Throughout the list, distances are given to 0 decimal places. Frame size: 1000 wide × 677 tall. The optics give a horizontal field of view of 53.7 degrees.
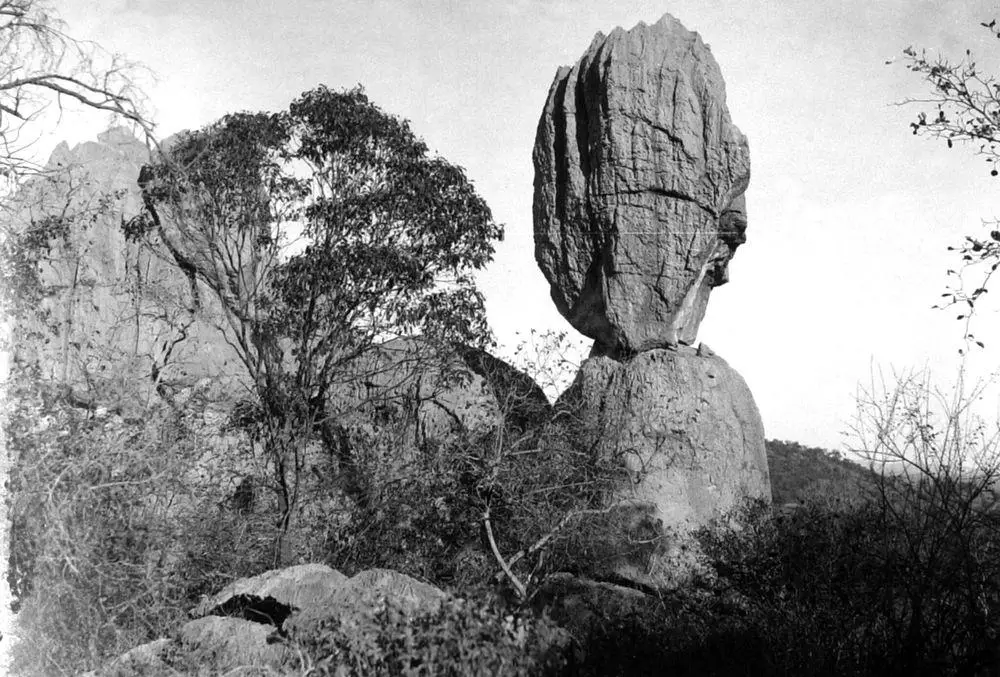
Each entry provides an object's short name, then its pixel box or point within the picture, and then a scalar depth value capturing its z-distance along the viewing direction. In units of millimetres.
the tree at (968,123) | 4820
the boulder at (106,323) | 9508
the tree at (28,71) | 6180
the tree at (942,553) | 5617
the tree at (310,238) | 10383
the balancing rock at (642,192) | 13250
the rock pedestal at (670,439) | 11500
